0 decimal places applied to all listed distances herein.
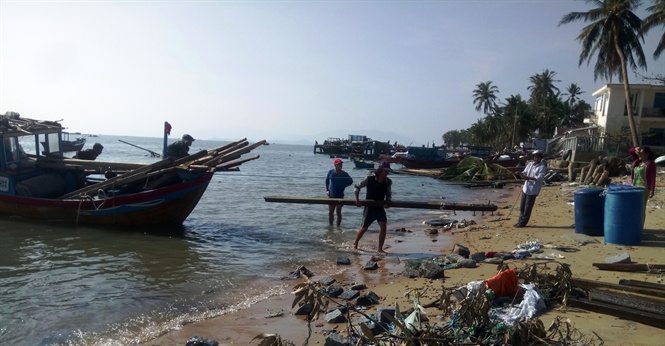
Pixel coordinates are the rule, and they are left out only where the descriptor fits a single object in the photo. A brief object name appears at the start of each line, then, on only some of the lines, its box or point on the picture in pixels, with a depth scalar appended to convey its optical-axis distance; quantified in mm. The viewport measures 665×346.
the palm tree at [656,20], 27109
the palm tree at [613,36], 30406
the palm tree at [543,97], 57125
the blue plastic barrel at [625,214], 7383
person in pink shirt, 8394
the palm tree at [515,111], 57812
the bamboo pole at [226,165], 11645
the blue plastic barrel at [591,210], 8641
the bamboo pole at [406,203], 9203
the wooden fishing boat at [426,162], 43156
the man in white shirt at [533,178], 9938
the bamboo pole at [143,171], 11914
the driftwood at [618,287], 4930
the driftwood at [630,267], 6016
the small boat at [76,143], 37738
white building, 36406
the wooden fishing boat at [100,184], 12031
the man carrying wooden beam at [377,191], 8500
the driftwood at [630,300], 4418
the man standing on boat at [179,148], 12328
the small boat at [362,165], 45906
